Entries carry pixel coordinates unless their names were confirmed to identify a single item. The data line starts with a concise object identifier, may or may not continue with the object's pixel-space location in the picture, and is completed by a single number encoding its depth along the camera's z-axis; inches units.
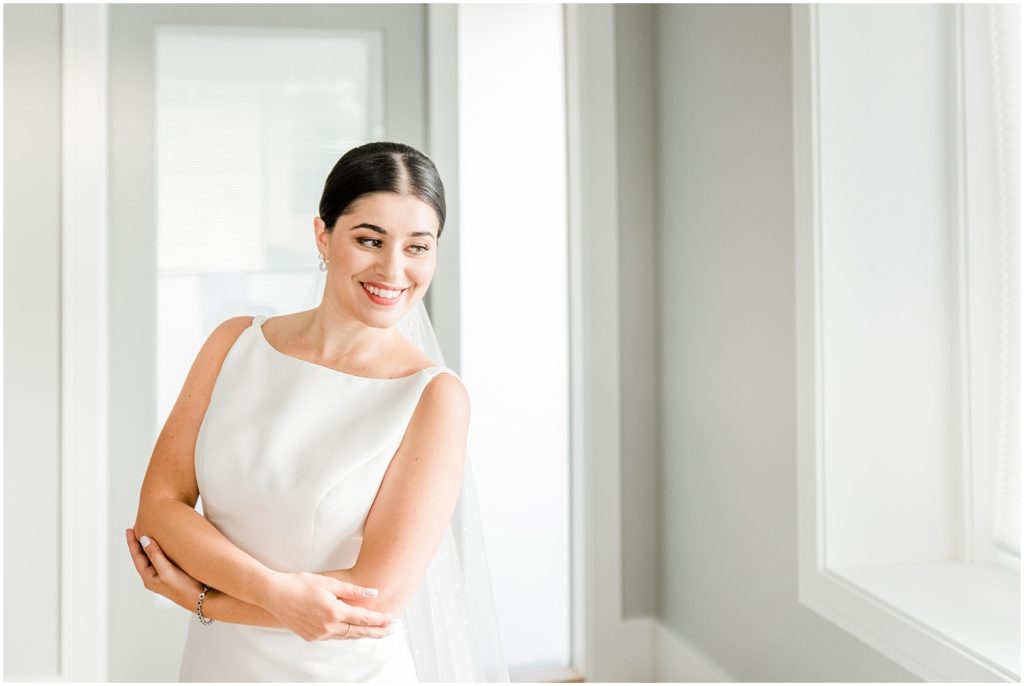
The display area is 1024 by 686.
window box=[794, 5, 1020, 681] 72.6
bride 42.4
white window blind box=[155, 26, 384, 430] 96.9
